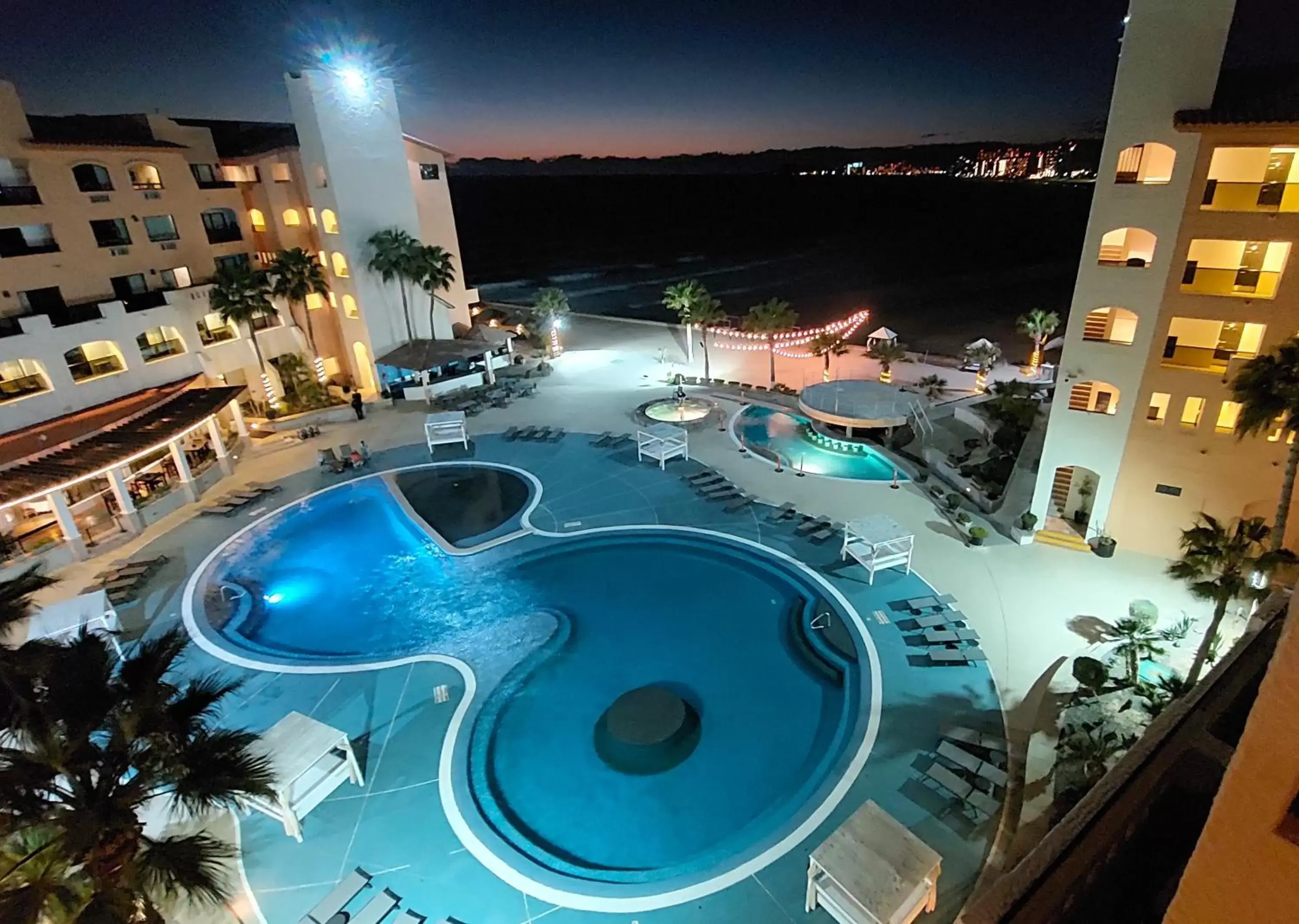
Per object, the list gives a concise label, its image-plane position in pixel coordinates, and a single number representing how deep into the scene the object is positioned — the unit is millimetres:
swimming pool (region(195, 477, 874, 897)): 13242
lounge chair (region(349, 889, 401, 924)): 11375
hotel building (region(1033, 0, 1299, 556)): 16297
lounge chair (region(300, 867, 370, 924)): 11320
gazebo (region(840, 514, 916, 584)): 19656
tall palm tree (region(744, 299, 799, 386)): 39094
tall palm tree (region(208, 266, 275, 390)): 30688
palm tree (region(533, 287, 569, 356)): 46031
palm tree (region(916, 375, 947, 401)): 36312
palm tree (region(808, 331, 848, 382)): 40719
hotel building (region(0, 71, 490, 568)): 25062
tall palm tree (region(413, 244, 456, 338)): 36969
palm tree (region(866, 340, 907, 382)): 39688
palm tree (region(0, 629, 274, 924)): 7539
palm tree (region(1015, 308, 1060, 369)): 40125
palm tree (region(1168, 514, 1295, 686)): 13375
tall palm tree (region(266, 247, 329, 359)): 34000
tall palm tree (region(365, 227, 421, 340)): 36188
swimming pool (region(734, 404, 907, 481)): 28531
